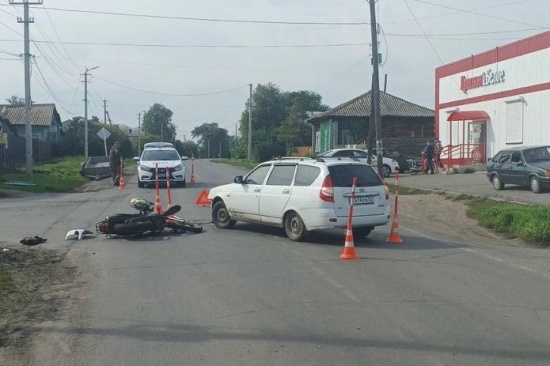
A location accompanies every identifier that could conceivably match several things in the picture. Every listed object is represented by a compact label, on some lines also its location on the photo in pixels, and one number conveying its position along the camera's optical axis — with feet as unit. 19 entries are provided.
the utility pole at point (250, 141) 239.46
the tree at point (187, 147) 390.13
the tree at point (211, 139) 506.48
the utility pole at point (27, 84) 122.83
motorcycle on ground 46.96
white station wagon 43.96
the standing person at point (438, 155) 123.05
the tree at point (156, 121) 469.16
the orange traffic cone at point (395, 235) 46.06
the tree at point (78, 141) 244.42
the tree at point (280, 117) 285.43
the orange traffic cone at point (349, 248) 38.93
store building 106.93
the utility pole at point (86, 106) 206.69
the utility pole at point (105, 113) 348.71
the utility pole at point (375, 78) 97.45
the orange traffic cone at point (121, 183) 98.95
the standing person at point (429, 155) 122.21
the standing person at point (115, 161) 101.95
